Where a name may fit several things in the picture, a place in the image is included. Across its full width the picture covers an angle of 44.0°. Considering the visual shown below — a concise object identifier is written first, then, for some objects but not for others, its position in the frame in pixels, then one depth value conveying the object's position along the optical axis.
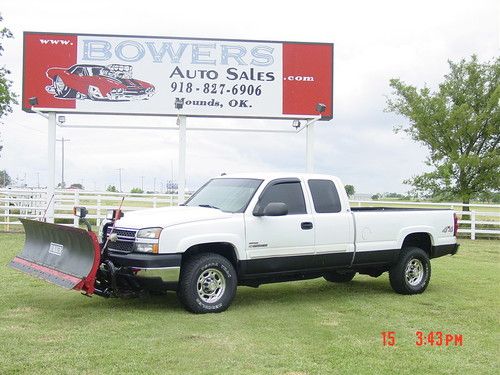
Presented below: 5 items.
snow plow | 7.42
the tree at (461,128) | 24.31
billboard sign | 17.67
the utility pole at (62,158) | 55.06
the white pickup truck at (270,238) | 7.71
